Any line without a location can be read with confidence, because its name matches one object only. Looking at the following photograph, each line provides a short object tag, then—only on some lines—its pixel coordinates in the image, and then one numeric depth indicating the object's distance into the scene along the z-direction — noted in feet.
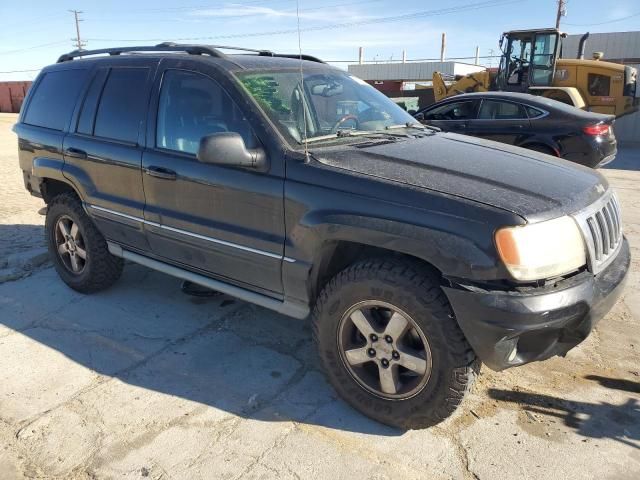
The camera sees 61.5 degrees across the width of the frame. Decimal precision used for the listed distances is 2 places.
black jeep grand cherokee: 8.04
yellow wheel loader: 50.57
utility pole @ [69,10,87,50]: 222.28
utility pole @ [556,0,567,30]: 151.02
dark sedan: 27.71
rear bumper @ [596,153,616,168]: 27.91
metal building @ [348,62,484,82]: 111.34
